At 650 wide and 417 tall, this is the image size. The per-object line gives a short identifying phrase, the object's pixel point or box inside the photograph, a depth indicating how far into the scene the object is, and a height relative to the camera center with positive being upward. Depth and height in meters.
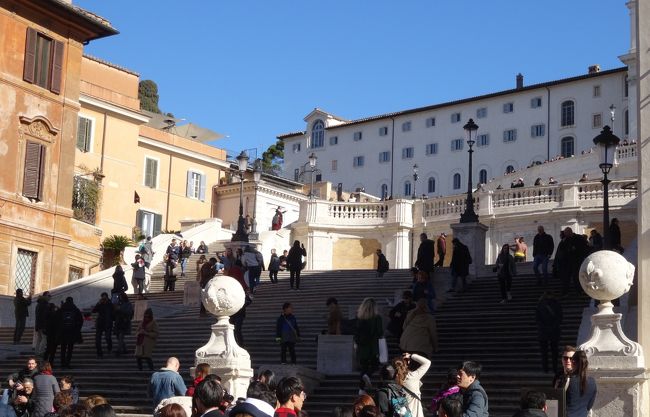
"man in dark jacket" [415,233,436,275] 29.19 +2.66
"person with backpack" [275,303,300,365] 22.61 +0.62
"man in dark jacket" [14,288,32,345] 29.89 +1.04
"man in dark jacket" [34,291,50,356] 26.80 +0.71
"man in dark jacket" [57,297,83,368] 25.83 +0.62
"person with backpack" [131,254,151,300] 34.81 +2.42
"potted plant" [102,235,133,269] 45.09 +3.94
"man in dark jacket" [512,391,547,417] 10.51 -0.24
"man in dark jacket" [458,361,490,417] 11.35 -0.19
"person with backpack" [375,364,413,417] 12.08 -0.31
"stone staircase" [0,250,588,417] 21.03 +0.56
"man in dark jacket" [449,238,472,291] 27.84 +2.39
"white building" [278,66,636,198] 80.79 +16.61
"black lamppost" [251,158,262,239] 43.90 +6.53
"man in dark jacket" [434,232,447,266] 31.55 +3.15
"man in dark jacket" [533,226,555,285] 27.86 +2.80
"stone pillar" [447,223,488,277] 30.86 +3.31
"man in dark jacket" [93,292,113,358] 26.69 +0.81
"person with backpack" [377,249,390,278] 32.44 +2.65
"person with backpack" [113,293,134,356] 26.64 +0.81
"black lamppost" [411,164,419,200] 86.65 +13.43
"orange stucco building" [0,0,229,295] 35.81 +6.16
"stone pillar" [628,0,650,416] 18.32 +3.10
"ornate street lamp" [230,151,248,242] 37.44 +3.93
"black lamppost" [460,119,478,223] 30.91 +4.19
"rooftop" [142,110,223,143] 66.69 +12.87
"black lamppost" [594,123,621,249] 24.84 +4.55
